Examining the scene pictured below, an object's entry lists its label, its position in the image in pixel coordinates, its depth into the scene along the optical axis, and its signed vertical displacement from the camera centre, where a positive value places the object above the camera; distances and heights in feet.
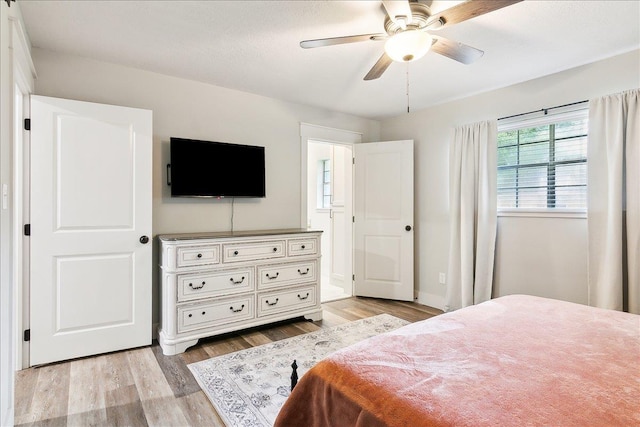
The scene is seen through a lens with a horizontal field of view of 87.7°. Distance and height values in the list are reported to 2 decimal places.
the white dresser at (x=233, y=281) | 9.06 -2.12
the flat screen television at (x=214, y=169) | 10.11 +1.37
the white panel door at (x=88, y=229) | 8.18 -0.46
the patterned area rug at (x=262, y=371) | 6.41 -3.80
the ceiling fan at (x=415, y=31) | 5.54 +3.32
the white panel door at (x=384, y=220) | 14.03 -0.34
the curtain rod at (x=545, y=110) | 9.61 +3.19
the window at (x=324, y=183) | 18.17 +1.59
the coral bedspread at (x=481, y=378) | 3.08 -1.80
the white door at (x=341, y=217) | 15.28 -0.25
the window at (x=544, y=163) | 9.78 +1.60
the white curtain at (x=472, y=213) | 11.41 -0.01
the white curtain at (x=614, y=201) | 8.39 +0.31
